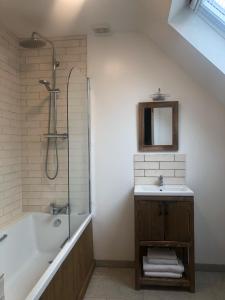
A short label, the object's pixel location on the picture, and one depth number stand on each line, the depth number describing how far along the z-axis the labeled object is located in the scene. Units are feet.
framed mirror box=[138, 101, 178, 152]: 7.72
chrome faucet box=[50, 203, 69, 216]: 7.66
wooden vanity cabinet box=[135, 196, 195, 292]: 6.66
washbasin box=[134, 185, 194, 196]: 6.67
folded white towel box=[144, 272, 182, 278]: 6.73
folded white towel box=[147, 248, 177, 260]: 6.89
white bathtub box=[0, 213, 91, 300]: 5.87
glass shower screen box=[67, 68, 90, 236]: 6.90
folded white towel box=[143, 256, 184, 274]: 6.71
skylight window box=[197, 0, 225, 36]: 5.60
